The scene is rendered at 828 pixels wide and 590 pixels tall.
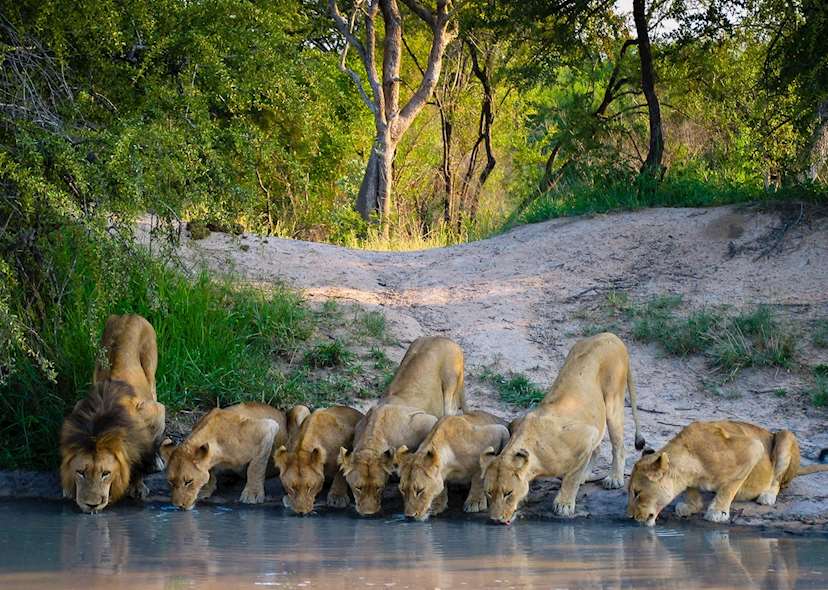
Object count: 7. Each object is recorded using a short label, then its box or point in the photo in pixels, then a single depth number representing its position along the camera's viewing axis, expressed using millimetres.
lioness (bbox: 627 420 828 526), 16562
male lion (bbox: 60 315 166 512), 17734
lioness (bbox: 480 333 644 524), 16703
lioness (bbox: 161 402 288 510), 17969
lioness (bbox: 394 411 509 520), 17016
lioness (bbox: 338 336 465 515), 17406
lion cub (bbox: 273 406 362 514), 17609
